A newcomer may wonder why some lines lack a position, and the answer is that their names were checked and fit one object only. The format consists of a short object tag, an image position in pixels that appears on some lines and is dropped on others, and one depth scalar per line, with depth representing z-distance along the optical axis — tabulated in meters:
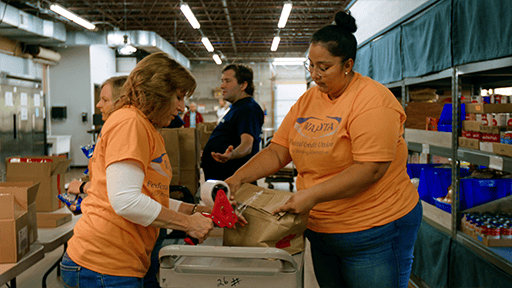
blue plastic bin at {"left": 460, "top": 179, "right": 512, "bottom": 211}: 2.76
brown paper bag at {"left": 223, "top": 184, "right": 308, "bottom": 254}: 1.34
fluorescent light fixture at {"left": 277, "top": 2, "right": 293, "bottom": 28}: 8.53
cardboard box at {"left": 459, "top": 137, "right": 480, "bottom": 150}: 2.57
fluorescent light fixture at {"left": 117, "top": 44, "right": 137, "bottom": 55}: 9.57
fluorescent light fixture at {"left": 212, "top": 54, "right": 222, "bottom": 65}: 15.25
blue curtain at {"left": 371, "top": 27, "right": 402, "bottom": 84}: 4.06
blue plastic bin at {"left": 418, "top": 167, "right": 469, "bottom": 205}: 3.13
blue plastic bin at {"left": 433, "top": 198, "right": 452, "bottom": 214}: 2.99
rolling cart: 1.26
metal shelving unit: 2.27
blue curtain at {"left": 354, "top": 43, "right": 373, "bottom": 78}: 5.23
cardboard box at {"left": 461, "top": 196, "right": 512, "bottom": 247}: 2.76
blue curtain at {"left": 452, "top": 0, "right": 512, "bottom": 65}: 2.24
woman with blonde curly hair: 1.22
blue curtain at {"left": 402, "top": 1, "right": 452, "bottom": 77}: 2.94
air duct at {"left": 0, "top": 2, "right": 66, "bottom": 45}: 7.72
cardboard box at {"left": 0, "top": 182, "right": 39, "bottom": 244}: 1.92
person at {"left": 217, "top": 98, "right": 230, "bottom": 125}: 12.30
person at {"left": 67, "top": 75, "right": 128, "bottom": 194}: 2.17
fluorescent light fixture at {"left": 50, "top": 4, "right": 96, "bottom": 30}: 7.71
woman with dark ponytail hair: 1.35
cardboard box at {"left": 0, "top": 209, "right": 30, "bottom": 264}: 1.78
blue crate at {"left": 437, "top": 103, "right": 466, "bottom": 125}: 3.07
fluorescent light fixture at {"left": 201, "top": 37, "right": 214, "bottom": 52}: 12.18
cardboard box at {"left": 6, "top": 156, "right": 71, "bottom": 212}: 2.65
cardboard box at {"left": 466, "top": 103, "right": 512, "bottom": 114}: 2.48
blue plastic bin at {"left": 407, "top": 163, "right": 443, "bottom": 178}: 3.77
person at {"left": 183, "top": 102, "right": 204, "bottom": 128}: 11.64
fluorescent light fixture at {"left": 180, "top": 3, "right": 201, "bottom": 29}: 8.36
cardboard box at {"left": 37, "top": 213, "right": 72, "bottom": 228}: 2.43
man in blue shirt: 3.19
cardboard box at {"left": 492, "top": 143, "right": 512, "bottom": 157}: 2.21
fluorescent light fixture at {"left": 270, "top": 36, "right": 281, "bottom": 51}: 11.98
